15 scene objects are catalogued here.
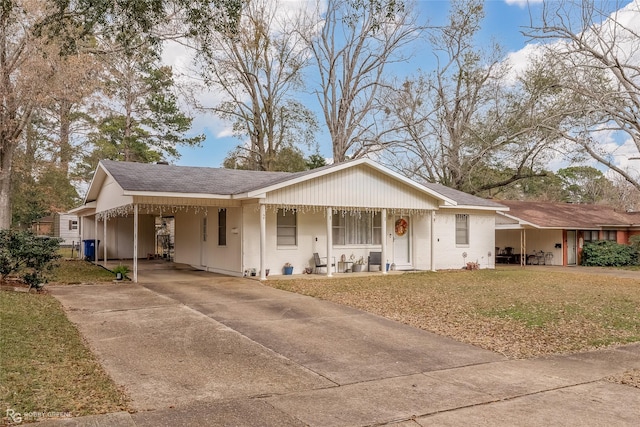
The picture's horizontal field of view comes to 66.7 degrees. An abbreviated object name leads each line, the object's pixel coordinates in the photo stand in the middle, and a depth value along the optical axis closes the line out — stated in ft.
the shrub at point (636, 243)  78.21
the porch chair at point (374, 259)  57.62
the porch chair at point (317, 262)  53.06
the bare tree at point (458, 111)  92.94
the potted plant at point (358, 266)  56.54
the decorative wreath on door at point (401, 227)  60.54
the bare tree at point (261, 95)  97.50
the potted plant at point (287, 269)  51.31
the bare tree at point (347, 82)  104.27
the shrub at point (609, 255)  78.02
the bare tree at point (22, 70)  55.36
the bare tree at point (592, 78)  49.21
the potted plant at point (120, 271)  45.52
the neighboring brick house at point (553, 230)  76.79
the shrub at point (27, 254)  35.29
